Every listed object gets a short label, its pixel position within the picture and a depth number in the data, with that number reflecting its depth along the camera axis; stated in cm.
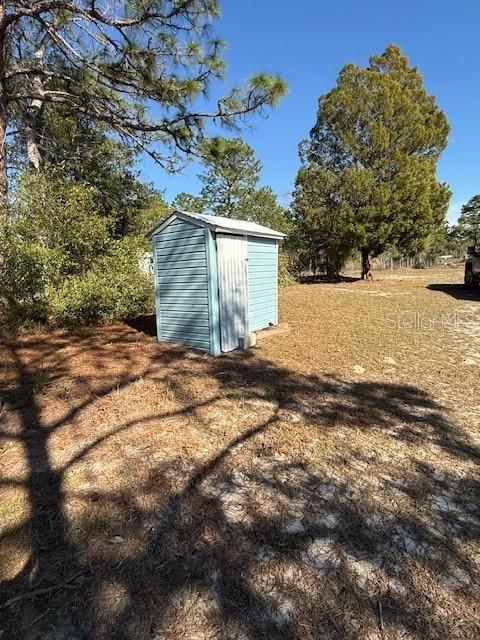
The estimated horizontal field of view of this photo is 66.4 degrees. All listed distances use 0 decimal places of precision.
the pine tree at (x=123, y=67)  523
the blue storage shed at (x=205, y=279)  488
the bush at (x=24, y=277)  575
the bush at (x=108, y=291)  624
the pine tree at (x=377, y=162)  1371
